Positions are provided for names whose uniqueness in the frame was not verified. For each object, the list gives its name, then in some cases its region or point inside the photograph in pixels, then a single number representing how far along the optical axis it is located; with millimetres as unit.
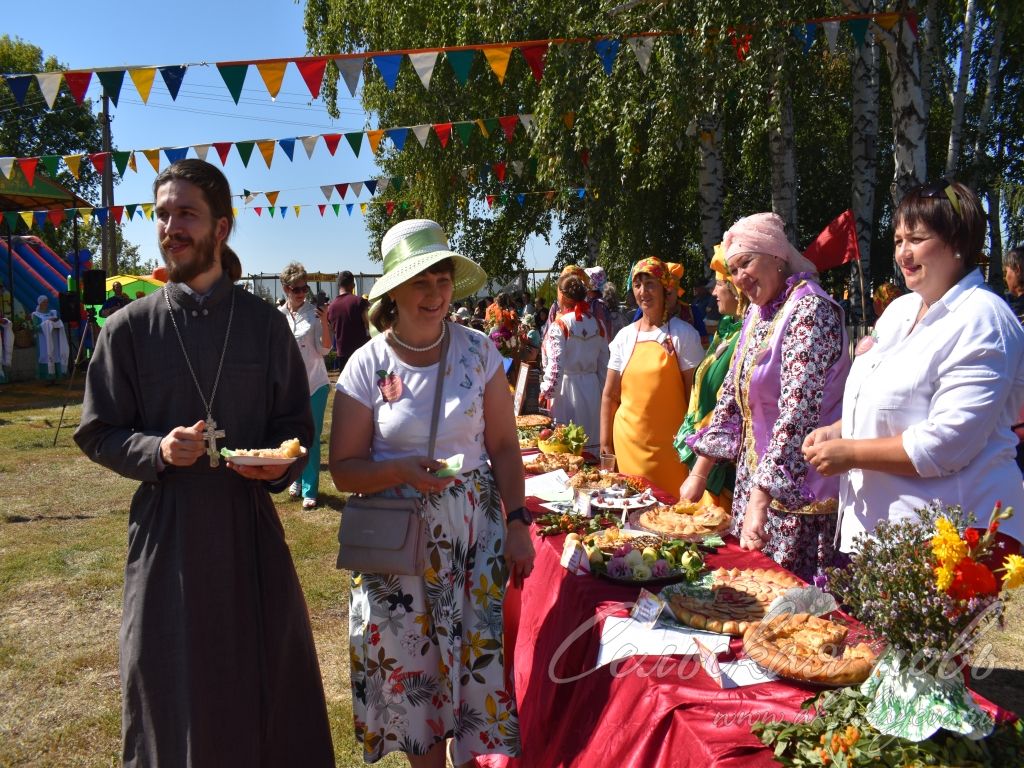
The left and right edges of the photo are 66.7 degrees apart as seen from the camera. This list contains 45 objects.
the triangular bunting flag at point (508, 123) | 11914
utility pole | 20219
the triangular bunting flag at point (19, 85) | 7516
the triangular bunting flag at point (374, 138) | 11151
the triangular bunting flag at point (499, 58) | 7645
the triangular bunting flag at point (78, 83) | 7441
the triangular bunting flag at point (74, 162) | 11619
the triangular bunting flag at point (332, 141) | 11125
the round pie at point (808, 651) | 1598
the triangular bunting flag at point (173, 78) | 7324
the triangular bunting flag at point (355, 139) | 11023
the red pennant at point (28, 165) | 11484
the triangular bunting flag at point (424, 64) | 7293
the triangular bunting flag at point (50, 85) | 7570
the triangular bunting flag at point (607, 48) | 7934
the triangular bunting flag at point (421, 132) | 11234
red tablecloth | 1590
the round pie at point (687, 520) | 2721
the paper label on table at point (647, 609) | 2041
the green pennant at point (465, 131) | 12141
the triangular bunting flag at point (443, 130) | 11672
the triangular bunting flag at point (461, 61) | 7512
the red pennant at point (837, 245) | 9010
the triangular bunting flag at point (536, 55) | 8133
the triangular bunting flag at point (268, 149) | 11002
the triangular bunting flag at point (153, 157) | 11000
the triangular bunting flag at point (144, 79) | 7332
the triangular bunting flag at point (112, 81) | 7359
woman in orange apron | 4488
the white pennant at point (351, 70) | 7516
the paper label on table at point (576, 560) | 2486
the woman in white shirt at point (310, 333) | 6316
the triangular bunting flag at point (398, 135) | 11359
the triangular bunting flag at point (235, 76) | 7266
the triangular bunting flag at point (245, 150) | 10914
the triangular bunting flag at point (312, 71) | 7355
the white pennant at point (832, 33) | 7164
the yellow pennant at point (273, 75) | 7332
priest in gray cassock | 1973
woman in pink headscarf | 2445
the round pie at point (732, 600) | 1969
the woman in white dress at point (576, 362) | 6324
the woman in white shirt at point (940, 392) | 1837
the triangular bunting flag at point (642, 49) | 7609
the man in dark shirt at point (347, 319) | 9602
